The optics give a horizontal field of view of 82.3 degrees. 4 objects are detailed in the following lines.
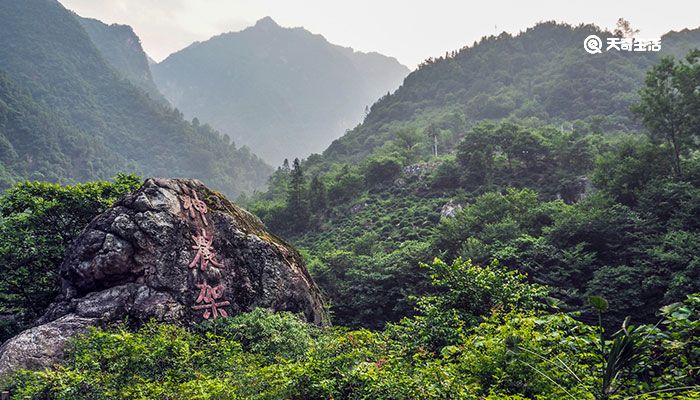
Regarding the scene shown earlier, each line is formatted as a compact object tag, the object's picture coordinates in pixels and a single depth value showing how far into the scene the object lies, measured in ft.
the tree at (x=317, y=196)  113.19
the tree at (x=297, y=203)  110.42
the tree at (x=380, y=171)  121.80
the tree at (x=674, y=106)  52.24
